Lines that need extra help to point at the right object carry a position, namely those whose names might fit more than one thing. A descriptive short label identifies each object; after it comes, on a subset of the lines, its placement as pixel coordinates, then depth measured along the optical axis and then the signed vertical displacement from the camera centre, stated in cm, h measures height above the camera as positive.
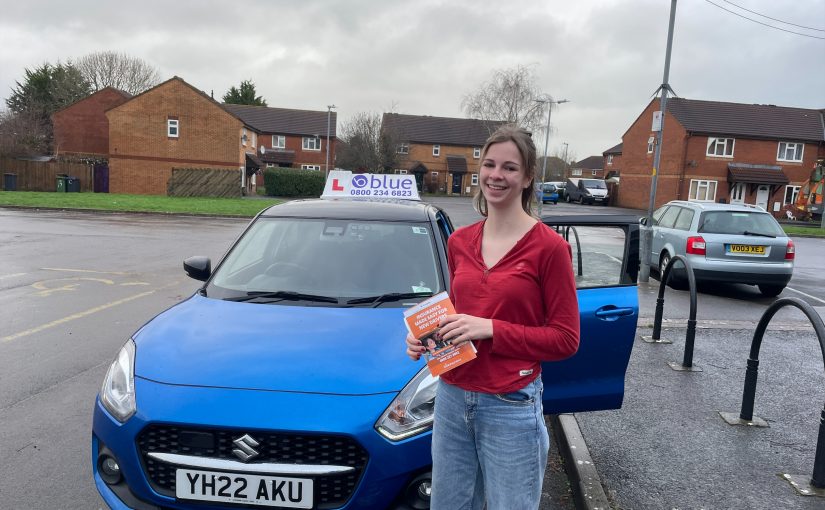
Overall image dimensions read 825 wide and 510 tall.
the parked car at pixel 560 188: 5714 -16
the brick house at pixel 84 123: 4744 +319
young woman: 191 -49
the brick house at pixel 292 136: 6016 +382
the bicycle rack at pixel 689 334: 540 -133
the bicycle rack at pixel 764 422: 333 -145
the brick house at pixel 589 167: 11237 +425
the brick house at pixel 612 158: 7974 +439
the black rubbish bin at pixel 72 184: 3562 -143
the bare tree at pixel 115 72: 6184 +982
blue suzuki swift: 240 -97
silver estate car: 980 -88
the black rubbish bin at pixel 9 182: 3472 -142
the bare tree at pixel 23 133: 4347 +216
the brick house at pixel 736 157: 4281 +286
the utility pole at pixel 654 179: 1043 +26
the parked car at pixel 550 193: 4568 -58
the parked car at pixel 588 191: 5080 -31
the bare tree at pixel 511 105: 5244 +720
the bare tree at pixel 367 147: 5572 +288
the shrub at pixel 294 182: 4103 -63
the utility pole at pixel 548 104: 4848 +699
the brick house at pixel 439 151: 6181 +323
